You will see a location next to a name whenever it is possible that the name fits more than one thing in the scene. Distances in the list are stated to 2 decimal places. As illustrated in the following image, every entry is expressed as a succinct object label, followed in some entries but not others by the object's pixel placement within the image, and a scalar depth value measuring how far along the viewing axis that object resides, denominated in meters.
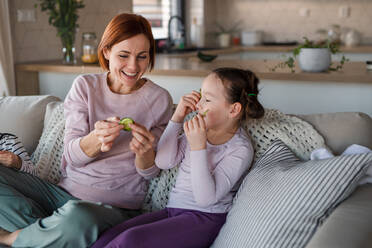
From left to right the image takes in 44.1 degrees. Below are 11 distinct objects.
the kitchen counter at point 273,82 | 2.40
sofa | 1.05
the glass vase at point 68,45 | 3.29
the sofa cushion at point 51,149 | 1.97
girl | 1.44
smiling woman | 1.52
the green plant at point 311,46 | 2.54
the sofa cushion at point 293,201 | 1.22
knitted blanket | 1.58
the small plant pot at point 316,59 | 2.46
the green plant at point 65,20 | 3.20
